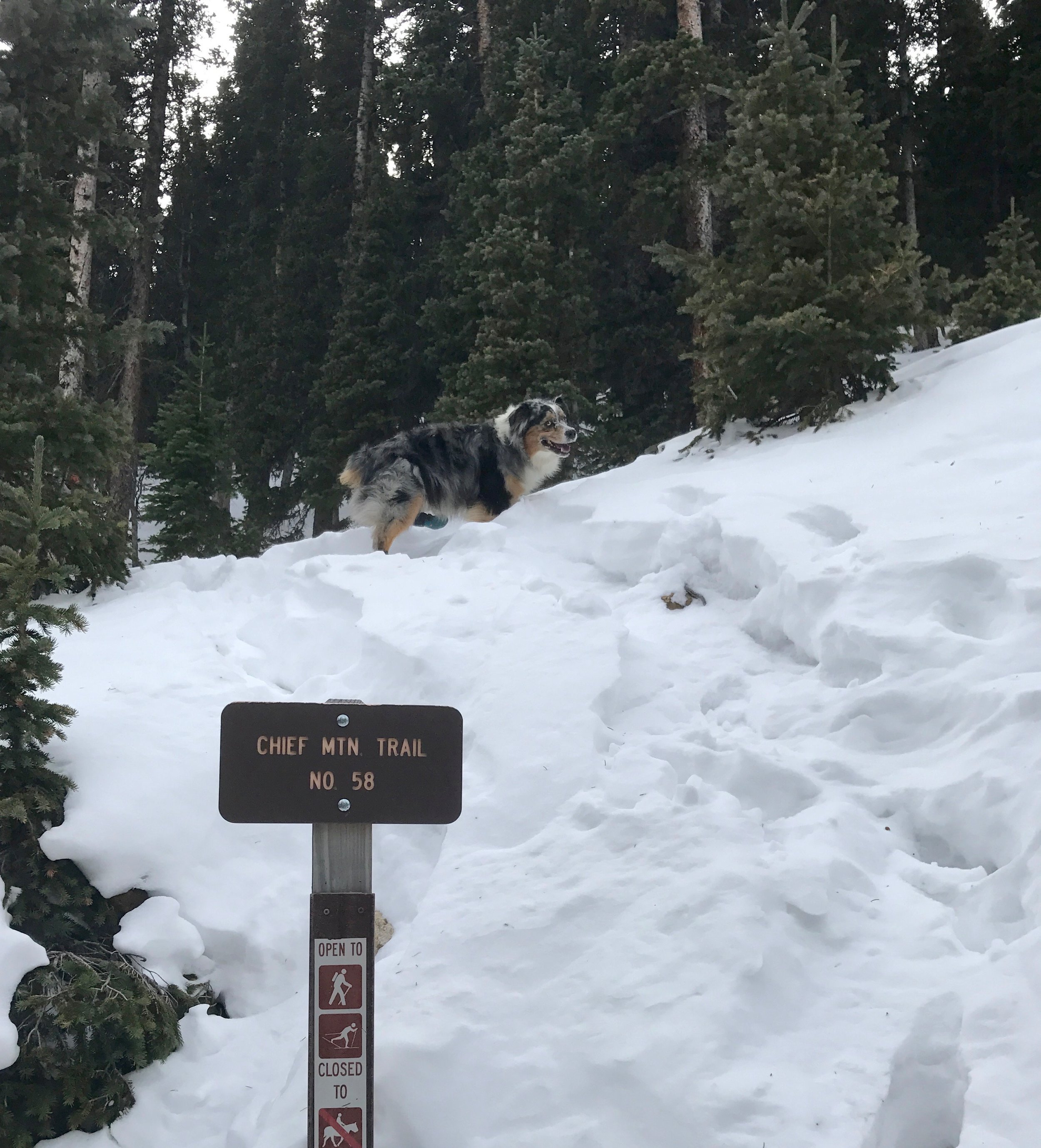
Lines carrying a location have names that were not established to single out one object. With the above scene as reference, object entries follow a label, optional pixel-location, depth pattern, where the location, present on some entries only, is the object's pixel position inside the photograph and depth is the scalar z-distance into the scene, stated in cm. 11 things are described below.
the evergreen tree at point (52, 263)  846
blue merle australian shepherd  950
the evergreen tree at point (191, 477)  1450
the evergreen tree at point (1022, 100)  1700
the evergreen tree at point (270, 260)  2005
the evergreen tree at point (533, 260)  1394
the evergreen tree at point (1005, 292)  1209
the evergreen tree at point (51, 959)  374
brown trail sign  309
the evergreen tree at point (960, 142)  1805
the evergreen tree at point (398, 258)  1750
